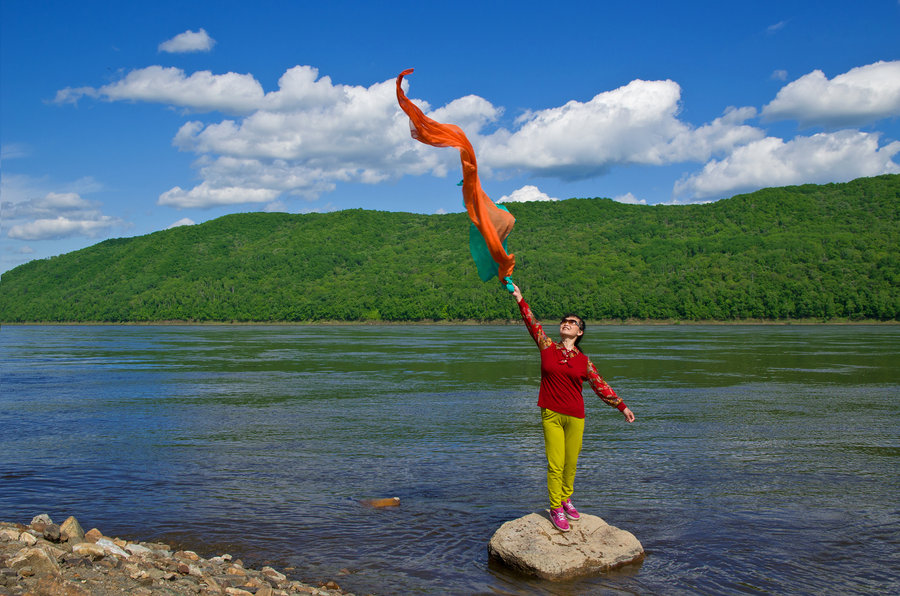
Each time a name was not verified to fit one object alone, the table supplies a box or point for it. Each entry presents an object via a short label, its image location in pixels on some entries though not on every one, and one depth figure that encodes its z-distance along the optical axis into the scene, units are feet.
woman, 27.94
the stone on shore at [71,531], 28.04
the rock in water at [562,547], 28.17
